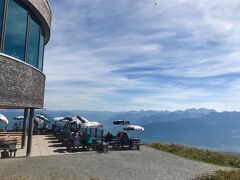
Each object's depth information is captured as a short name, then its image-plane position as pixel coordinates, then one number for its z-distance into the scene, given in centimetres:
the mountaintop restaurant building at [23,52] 760
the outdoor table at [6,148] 1110
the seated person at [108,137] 1613
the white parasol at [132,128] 1774
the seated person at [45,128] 2196
